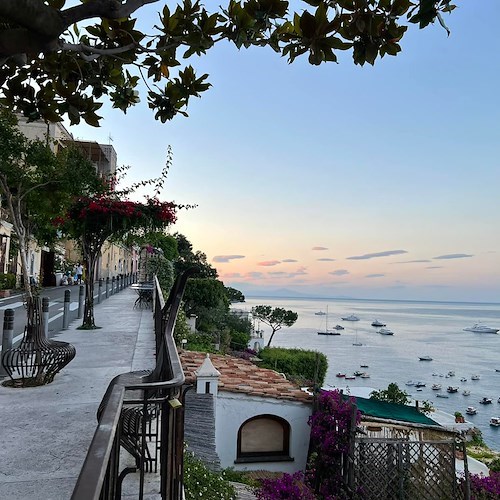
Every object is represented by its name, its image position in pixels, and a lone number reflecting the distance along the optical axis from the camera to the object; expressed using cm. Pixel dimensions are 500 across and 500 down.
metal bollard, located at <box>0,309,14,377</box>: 601
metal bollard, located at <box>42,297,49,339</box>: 748
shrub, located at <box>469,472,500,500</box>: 951
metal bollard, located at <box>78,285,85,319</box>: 1242
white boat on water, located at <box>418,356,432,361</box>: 6768
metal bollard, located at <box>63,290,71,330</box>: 1066
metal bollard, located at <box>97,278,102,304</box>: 1754
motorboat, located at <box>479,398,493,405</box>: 4344
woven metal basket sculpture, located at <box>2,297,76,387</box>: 570
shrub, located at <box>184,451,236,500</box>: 508
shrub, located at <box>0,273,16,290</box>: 2168
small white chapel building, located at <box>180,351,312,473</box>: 1136
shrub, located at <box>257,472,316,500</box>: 741
